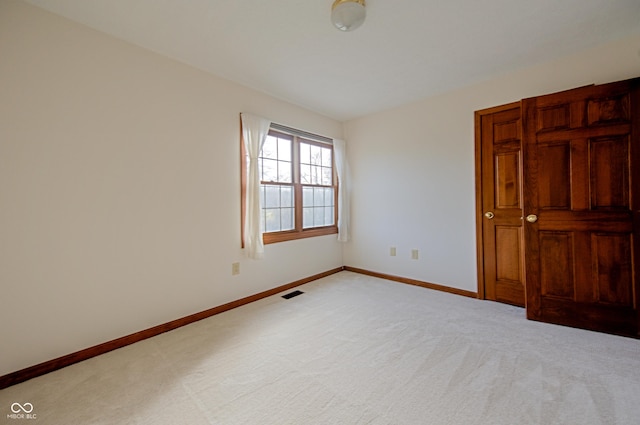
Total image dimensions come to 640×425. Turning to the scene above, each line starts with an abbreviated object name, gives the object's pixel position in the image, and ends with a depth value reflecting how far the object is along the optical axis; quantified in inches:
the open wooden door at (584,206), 84.8
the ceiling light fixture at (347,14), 67.1
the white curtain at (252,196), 117.0
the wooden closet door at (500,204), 111.8
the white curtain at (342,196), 167.3
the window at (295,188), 131.6
